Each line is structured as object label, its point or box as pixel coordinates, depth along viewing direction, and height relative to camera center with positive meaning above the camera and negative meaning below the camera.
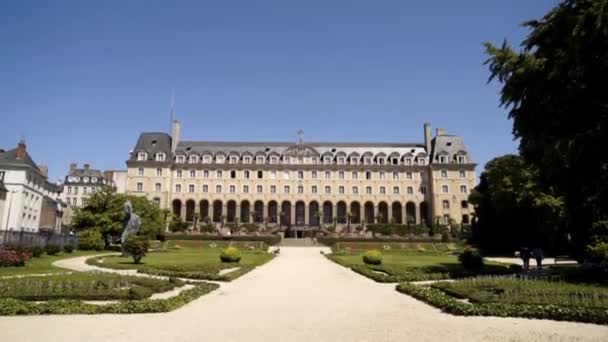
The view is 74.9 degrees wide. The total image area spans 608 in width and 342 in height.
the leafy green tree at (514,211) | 32.66 +1.12
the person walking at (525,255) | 21.42 -1.72
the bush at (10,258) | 20.94 -2.03
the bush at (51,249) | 31.72 -2.32
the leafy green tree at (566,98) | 14.59 +5.17
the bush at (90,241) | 40.19 -2.06
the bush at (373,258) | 25.36 -2.28
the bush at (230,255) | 25.41 -2.16
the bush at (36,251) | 28.98 -2.25
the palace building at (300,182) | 73.88 +7.52
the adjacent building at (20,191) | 50.93 +3.93
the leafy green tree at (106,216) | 42.16 +0.49
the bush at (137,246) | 24.15 -1.54
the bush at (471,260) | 21.52 -2.02
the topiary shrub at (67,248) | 35.23 -2.45
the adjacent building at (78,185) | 89.25 +8.01
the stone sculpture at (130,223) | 29.86 -0.17
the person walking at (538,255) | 21.85 -1.80
